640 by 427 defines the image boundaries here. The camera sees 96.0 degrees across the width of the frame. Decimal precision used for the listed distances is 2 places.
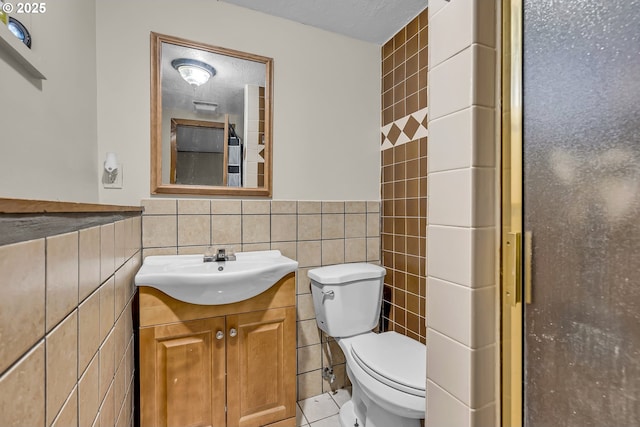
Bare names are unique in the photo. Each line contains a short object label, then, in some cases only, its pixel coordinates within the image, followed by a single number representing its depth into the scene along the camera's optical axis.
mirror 1.44
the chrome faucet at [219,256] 1.41
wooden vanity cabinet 1.12
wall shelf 0.69
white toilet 1.08
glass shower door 0.42
